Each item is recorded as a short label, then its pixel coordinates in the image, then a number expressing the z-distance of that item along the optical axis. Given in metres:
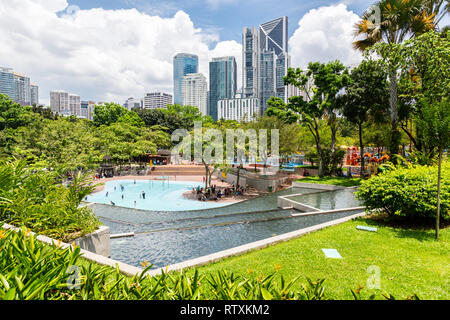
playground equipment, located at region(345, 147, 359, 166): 36.09
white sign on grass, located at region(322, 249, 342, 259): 5.56
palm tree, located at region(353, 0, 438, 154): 14.53
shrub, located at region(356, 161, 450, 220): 7.02
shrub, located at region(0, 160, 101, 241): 5.99
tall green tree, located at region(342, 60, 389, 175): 20.01
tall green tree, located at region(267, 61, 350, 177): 21.47
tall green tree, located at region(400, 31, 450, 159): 10.39
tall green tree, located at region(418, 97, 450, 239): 5.80
